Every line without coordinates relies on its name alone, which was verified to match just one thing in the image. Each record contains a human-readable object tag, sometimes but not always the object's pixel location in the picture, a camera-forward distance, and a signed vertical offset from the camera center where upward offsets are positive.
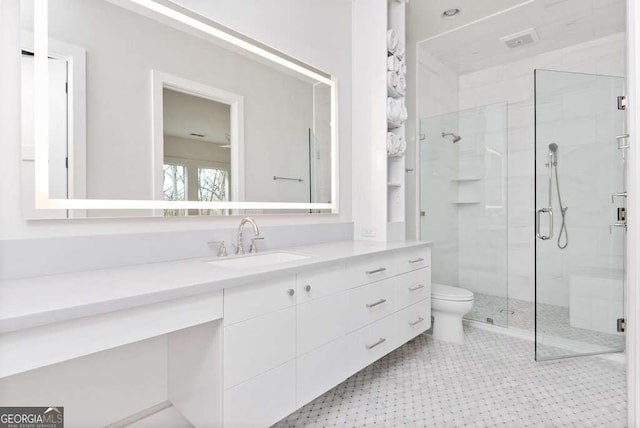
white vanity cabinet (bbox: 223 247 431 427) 1.23 -0.53
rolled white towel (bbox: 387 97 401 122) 2.53 +0.78
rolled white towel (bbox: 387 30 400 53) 2.51 +1.29
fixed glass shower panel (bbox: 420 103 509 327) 3.16 +0.17
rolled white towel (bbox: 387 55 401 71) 2.51 +1.12
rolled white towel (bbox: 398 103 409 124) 2.60 +0.77
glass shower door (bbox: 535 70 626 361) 2.31 -0.01
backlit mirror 1.24 +0.46
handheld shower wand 2.41 +0.17
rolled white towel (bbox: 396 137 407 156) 2.59 +0.51
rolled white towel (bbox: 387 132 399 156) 2.51 +0.52
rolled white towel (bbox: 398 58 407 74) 2.60 +1.15
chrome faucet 1.73 -0.09
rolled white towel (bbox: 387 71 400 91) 2.49 +0.99
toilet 2.48 -0.75
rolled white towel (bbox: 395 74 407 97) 2.55 +0.98
